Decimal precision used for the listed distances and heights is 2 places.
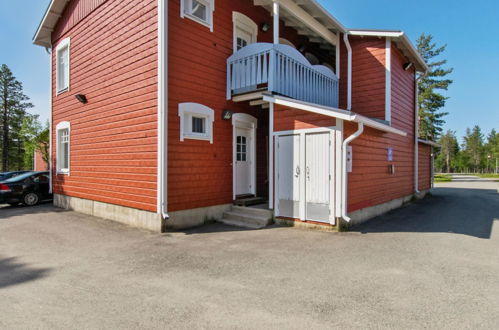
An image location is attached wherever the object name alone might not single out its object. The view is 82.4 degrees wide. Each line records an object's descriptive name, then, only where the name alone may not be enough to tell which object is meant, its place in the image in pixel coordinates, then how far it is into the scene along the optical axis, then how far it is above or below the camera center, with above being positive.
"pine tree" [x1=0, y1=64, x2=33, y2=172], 34.53 +6.70
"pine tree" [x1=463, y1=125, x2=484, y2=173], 72.88 +4.57
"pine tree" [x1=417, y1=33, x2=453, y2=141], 30.44 +7.30
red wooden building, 6.66 +1.34
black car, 10.42 -1.00
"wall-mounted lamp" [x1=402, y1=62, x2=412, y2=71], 10.79 +3.76
